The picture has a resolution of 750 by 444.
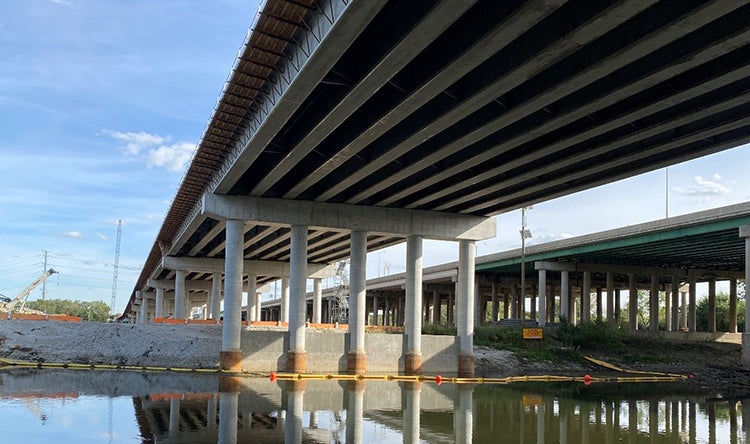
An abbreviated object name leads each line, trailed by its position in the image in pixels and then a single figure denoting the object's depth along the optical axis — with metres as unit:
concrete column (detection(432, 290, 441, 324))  111.62
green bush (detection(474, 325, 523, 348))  55.72
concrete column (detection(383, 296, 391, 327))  127.62
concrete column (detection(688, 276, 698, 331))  82.25
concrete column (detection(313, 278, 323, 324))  84.31
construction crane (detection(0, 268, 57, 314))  99.88
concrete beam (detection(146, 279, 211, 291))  100.88
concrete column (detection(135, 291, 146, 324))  132.38
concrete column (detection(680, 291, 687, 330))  115.54
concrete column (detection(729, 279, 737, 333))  81.75
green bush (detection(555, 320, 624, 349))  58.56
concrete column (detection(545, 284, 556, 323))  105.59
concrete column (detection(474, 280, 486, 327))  96.50
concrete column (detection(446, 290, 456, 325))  124.82
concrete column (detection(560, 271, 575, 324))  73.69
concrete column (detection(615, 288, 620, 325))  92.11
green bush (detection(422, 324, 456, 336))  58.81
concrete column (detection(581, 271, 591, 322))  77.56
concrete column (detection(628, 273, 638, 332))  79.19
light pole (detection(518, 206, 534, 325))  61.49
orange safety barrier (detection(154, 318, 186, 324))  56.25
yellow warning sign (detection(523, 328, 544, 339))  56.62
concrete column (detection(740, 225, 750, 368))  45.34
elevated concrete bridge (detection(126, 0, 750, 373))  17.66
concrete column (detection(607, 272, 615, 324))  79.00
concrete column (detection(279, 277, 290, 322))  80.25
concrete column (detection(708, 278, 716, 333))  83.94
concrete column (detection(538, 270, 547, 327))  74.06
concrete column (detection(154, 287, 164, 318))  103.31
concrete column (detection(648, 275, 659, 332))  79.38
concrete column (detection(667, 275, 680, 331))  79.06
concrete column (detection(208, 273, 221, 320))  77.19
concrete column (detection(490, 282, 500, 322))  97.31
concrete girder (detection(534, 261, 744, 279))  75.88
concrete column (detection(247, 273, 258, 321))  80.06
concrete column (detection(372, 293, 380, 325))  125.17
